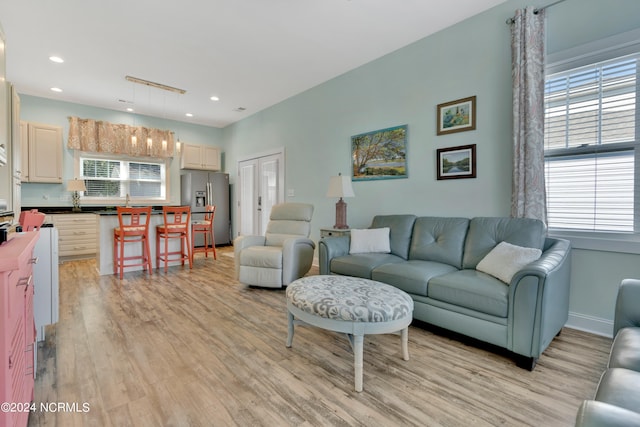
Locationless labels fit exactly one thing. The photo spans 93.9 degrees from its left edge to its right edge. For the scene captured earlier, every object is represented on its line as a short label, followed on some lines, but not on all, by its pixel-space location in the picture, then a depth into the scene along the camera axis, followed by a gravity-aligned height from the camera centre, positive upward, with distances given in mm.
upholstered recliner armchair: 3541 -596
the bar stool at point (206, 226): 5227 -301
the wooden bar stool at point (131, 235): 4109 -383
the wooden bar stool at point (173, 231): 4482 -341
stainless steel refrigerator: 6535 +295
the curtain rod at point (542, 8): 2533 +1742
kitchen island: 4270 -538
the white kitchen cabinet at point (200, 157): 6762 +1213
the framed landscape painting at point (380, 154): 3658 +720
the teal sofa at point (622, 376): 674 -552
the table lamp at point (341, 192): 3824 +216
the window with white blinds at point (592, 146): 2289 +513
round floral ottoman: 1715 -600
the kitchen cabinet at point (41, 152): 5043 +994
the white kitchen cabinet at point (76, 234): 5176 -450
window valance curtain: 5590 +1419
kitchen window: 5953 +647
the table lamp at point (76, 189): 5363 +365
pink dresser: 875 -438
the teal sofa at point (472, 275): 1883 -526
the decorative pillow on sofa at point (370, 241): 3217 -352
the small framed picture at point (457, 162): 3041 +496
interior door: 5707 +394
